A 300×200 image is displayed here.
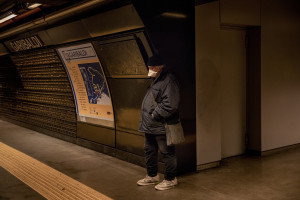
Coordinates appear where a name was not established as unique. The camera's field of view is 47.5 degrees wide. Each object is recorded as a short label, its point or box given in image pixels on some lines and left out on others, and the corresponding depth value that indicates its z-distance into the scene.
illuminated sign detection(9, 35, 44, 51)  7.24
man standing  4.21
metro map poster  6.17
